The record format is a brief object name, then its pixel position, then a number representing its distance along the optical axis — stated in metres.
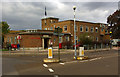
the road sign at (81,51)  15.81
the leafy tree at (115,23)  38.89
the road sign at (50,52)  13.59
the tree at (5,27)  53.28
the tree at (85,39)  37.00
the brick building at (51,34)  37.41
